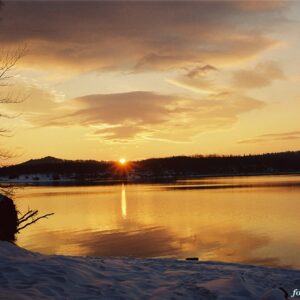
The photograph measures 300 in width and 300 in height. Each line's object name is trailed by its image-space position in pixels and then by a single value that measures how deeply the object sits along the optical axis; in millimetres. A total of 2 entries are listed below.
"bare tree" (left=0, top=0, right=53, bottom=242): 25297
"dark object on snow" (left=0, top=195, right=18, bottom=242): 25291
